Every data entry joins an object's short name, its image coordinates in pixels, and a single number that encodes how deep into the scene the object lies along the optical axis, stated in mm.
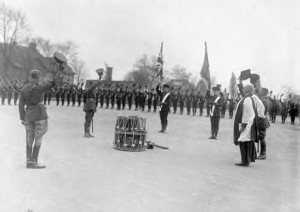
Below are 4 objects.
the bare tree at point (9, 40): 41056
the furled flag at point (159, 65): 20000
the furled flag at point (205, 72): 19203
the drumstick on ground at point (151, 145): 11039
